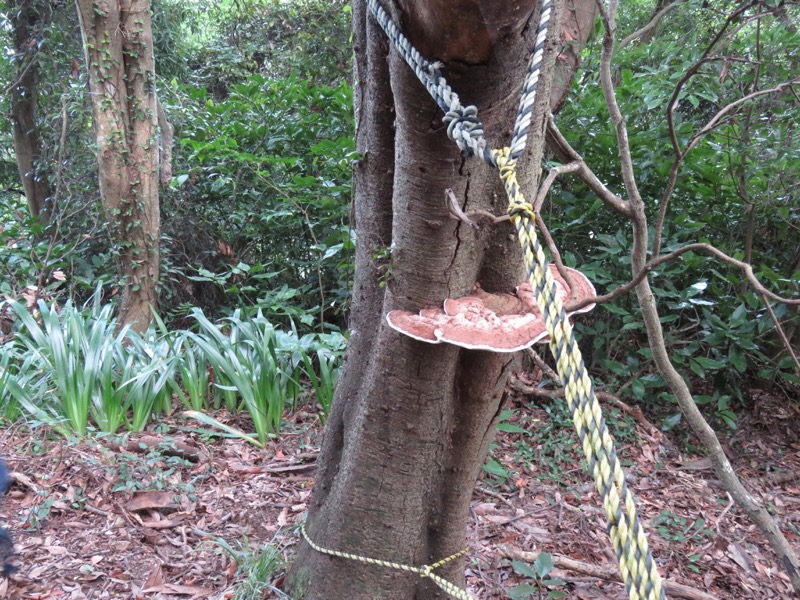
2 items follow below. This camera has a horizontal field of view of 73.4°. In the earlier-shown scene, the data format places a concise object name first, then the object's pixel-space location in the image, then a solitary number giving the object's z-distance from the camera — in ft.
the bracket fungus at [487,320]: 3.43
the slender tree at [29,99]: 21.27
